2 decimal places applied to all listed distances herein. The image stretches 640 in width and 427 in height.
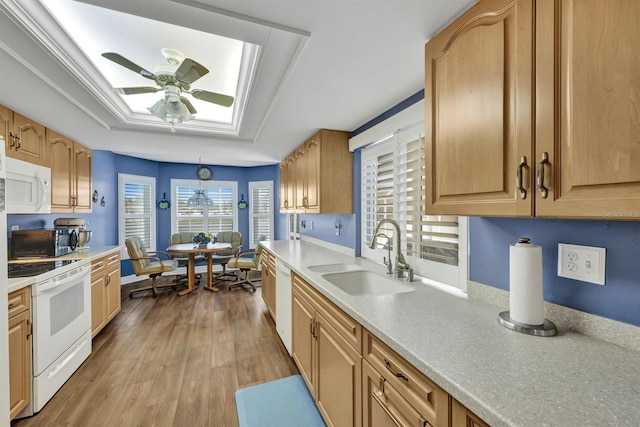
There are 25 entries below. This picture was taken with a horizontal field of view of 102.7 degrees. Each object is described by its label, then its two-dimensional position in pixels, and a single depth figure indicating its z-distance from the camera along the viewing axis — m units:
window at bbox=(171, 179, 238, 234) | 5.49
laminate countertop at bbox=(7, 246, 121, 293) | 1.59
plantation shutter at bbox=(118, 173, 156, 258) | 4.70
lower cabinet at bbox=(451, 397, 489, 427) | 0.63
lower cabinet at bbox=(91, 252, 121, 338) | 2.57
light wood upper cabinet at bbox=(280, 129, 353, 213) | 2.61
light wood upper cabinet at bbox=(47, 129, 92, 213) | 2.68
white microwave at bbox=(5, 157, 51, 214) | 1.90
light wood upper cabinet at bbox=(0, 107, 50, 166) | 2.11
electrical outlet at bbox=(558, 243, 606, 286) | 0.85
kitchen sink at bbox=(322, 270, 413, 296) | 1.76
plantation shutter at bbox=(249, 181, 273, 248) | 5.92
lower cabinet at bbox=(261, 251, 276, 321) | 2.81
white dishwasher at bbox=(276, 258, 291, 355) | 2.21
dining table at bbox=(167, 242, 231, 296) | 4.20
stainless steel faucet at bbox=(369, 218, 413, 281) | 1.70
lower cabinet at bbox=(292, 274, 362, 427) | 1.17
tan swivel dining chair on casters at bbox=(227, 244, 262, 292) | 4.44
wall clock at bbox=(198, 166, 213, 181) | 5.57
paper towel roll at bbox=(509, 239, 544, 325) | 0.91
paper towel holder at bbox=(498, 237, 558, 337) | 0.89
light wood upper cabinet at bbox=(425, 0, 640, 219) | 0.61
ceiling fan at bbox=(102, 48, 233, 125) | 1.75
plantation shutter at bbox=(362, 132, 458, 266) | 1.60
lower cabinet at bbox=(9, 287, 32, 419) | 1.54
